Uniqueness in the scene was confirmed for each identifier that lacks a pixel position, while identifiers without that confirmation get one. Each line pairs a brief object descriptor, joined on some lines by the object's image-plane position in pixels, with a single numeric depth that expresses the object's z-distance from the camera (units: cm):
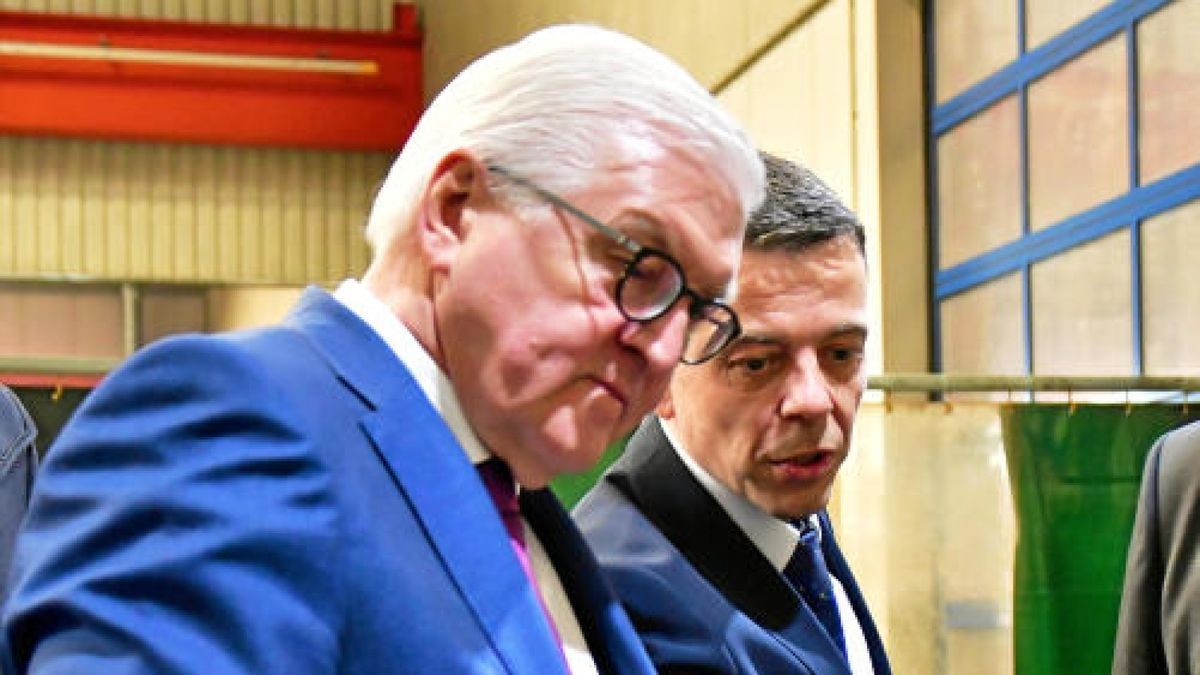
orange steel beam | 1267
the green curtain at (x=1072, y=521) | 393
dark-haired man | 199
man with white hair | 140
